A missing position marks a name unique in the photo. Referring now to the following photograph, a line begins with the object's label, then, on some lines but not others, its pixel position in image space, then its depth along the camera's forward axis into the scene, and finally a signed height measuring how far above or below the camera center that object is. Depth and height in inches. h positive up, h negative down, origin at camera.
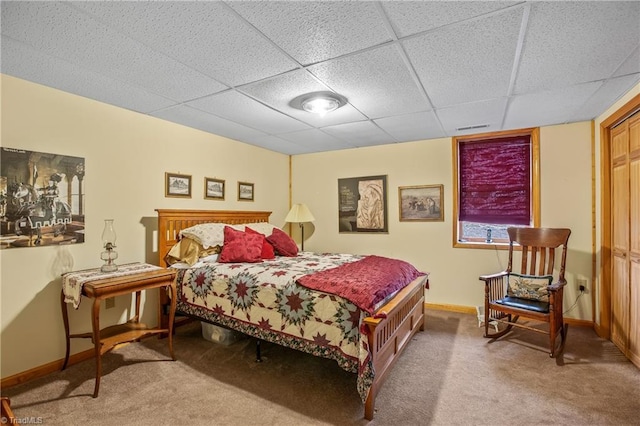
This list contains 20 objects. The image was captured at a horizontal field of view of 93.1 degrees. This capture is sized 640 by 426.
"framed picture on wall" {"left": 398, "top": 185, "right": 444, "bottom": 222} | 163.5 +6.3
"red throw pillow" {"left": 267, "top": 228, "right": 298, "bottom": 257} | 149.3 -14.9
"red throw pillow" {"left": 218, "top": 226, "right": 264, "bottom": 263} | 126.1 -14.1
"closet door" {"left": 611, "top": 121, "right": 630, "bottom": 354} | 106.6 -7.8
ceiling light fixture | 104.5 +40.4
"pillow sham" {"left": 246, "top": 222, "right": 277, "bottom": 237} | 155.3 -6.9
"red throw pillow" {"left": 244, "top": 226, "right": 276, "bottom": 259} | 137.9 -16.5
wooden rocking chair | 109.0 -29.6
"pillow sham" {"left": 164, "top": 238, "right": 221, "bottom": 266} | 125.6 -15.9
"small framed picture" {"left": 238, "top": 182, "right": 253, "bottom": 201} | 171.6 +13.2
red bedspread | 82.8 -20.6
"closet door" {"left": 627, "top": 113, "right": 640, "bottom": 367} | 98.9 -8.3
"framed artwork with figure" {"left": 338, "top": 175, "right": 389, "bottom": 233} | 178.4 +6.1
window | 148.5 +14.9
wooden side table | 87.6 -24.8
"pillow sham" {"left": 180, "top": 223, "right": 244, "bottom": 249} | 126.2 -8.4
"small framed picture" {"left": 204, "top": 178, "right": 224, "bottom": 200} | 151.9 +13.1
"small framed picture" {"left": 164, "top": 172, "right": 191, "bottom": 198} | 134.6 +13.2
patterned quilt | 81.4 -29.8
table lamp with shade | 185.3 -0.5
